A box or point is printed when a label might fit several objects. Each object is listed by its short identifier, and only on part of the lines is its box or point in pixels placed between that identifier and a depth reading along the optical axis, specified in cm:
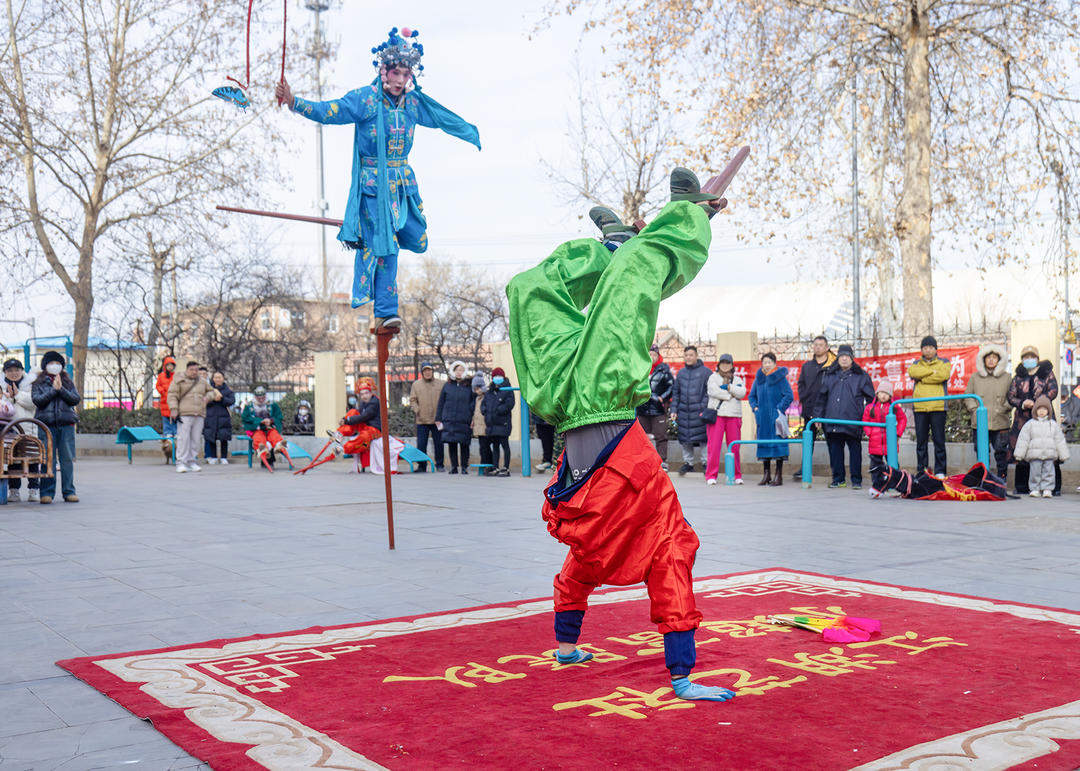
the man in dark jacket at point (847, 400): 1155
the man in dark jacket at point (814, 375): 1218
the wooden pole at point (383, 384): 681
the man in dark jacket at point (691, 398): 1278
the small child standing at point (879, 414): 1145
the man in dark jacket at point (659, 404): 1273
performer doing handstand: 358
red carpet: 296
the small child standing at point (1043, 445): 1038
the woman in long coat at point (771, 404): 1228
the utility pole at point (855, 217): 2024
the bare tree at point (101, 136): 2444
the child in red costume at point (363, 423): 1515
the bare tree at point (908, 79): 1655
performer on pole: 661
